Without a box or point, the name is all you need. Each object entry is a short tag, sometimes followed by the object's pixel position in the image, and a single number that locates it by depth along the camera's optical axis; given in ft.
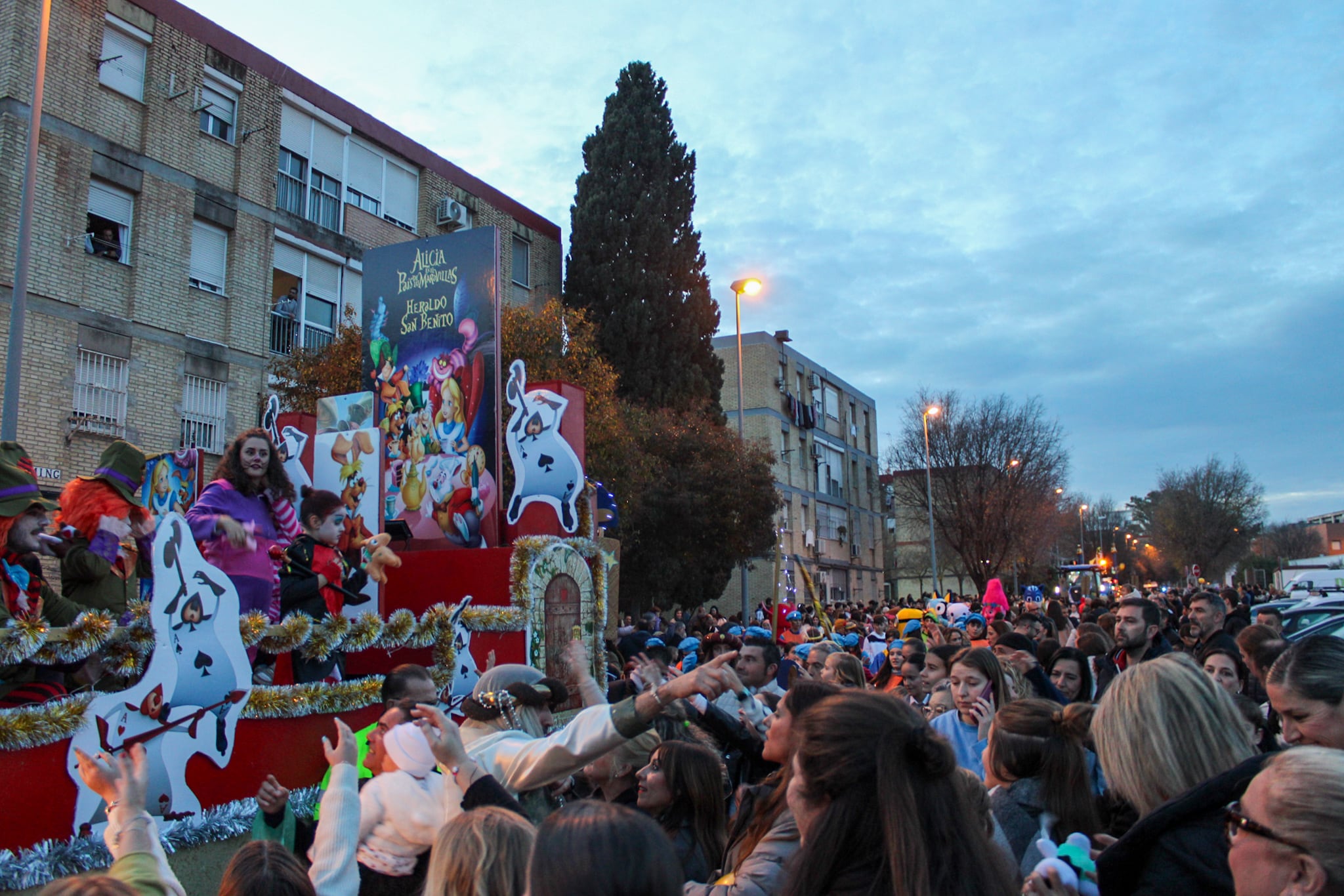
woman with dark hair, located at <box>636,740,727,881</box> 12.00
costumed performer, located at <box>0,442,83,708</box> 17.69
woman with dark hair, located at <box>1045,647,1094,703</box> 19.76
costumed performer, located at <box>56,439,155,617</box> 21.12
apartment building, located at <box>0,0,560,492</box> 55.01
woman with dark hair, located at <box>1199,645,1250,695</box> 18.17
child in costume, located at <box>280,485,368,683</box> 25.16
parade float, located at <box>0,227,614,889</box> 17.28
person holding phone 15.89
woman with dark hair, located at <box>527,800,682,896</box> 5.74
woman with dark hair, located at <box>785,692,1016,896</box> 6.81
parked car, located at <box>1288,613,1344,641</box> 34.22
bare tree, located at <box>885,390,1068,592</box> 119.65
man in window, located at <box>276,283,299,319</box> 70.64
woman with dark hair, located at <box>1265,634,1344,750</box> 10.26
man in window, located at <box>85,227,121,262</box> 58.23
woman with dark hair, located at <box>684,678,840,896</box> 8.60
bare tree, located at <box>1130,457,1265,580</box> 178.29
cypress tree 93.20
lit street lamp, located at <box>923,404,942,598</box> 107.24
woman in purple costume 22.08
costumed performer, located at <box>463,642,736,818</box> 9.82
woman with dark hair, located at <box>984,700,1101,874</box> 11.34
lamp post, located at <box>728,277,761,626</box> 71.31
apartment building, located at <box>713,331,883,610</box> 127.95
